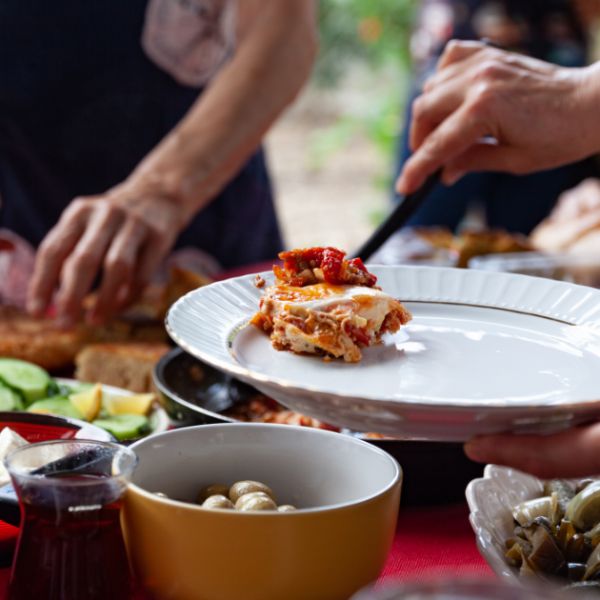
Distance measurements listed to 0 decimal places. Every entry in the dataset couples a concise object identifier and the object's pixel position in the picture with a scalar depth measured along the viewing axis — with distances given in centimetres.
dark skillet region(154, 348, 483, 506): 83
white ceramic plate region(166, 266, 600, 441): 64
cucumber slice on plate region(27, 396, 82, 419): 98
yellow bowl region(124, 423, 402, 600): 68
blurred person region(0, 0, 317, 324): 143
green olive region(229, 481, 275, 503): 74
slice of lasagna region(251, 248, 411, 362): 74
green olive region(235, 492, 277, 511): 71
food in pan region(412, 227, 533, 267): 155
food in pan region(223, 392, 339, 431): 96
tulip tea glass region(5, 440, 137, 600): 68
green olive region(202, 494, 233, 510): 71
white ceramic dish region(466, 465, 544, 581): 73
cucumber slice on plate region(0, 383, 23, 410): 97
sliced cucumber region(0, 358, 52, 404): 101
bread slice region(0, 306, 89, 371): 119
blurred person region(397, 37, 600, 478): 96
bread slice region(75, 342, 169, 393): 114
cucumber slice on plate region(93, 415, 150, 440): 93
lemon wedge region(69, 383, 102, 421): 98
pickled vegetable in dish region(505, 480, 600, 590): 72
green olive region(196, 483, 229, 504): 76
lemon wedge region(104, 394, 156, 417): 99
